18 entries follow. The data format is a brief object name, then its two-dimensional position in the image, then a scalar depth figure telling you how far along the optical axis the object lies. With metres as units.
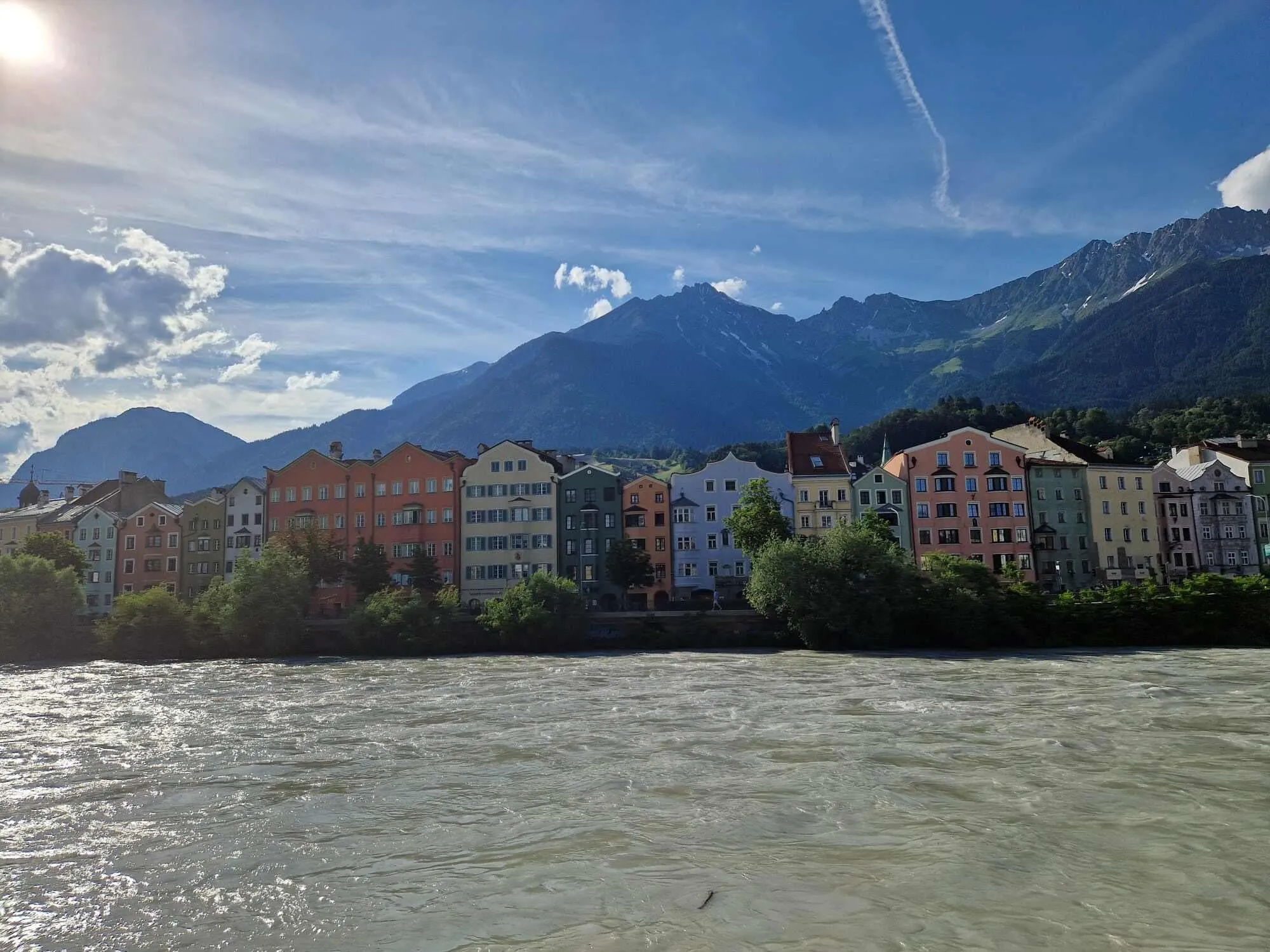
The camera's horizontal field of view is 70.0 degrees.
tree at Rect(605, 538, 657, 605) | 73.69
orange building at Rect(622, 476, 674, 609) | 78.69
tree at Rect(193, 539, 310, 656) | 58.47
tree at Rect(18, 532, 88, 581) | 79.00
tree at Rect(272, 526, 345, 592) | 72.88
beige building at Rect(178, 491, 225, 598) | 88.56
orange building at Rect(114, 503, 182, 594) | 89.75
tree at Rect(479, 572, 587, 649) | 58.03
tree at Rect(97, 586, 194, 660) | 58.53
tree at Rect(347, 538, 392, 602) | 73.06
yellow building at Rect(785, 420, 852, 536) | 77.94
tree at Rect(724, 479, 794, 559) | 65.88
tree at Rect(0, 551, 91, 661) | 60.09
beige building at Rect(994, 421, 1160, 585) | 77.88
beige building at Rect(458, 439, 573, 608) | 80.06
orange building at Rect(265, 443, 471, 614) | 81.50
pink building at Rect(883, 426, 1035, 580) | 76.56
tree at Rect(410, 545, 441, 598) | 75.00
